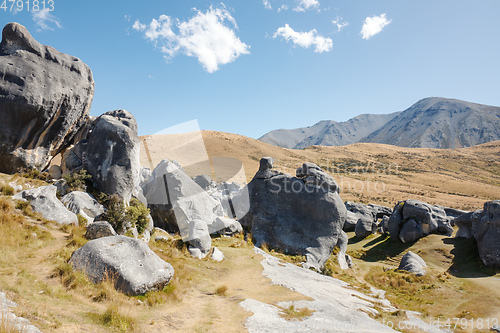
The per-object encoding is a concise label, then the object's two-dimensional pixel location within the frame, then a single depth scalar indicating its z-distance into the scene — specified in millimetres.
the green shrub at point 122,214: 13751
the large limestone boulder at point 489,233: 21250
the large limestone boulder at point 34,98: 15608
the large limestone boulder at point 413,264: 21750
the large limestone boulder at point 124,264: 8242
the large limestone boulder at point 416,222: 29734
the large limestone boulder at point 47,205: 12438
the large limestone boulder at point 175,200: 18594
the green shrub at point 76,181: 15164
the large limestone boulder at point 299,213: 20952
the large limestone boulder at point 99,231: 11039
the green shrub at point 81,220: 13273
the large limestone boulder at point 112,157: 15977
